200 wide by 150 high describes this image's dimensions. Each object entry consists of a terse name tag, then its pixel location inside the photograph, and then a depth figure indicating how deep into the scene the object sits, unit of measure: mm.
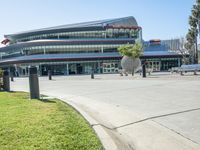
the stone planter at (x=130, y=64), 23730
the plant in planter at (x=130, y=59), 23774
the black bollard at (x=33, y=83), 7885
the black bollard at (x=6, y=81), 11408
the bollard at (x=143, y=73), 16749
